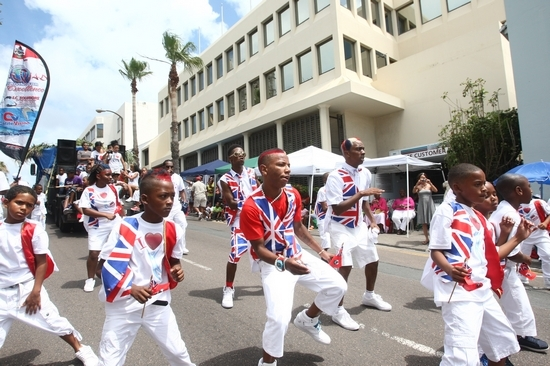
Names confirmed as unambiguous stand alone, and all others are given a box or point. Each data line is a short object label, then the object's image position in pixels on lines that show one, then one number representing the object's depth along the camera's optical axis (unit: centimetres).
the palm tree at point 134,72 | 2783
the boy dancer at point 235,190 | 477
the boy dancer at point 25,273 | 277
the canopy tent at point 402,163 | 1166
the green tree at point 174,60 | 2022
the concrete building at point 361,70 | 1570
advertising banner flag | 815
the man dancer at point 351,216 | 408
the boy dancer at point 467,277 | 229
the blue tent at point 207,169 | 1848
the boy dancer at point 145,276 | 227
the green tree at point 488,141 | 1213
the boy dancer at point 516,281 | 301
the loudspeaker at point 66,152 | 1297
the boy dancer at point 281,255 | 264
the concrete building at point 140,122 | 4909
